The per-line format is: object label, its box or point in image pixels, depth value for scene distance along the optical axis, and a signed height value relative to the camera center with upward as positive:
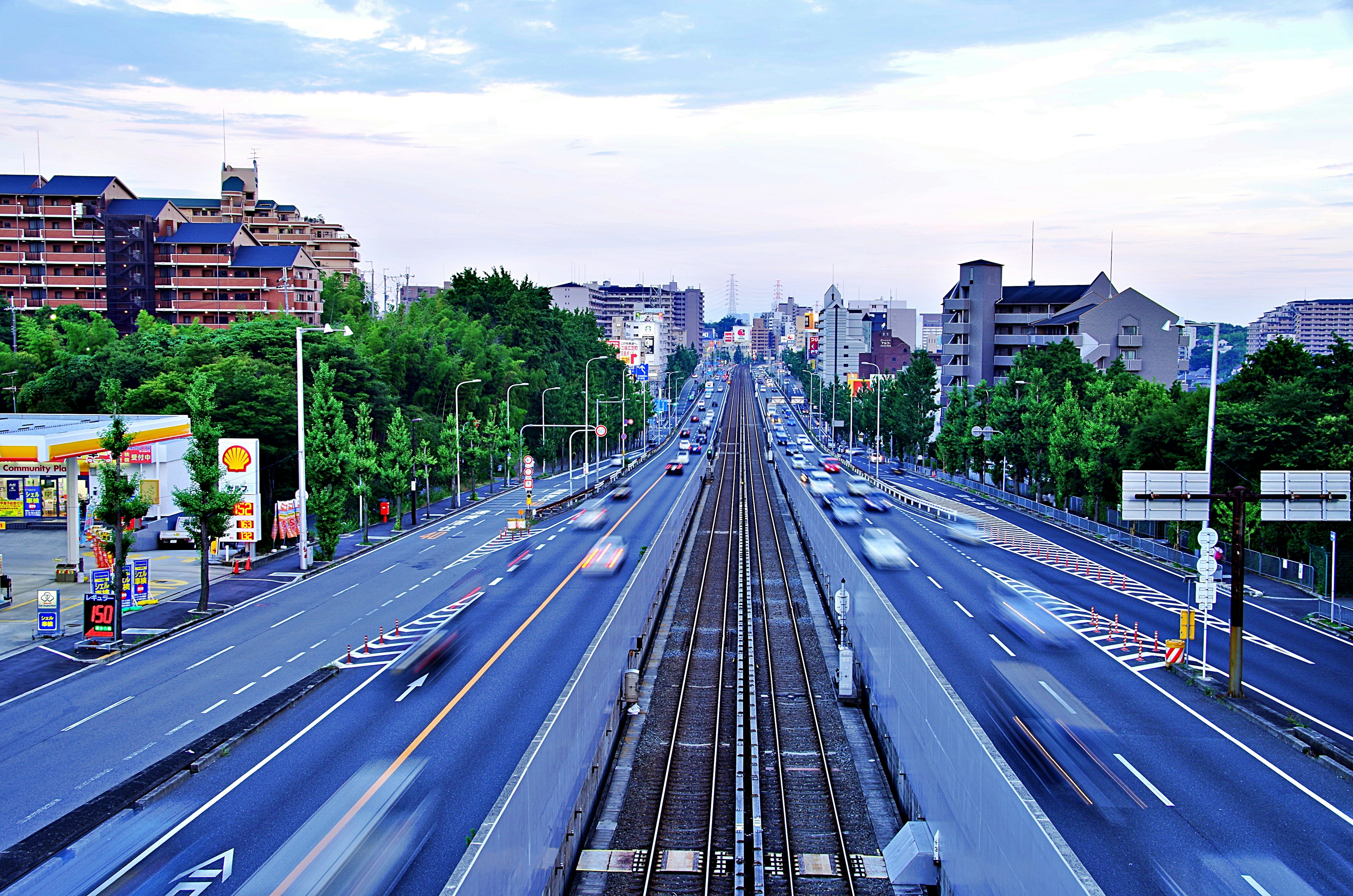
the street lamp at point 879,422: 105.75 -1.90
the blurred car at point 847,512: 63.00 -7.26
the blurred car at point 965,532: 56.50 -7.57
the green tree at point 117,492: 33.56 -3.40
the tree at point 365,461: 55.06 -3.58
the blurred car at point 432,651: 29.61 -8.26
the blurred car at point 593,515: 64.00 -7.86
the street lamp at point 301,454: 43.16 -2.48
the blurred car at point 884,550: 49.00 -7.69
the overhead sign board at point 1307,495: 27.89 -2.42
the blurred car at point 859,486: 78.75 -6.88
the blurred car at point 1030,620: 33.12 -7.93
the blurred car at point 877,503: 71.12 -7.38
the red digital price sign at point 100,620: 31.67 -7.42
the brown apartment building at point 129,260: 88.00 +12.86
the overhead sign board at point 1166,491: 28.44 -2.41
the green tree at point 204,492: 36.56 -3.66
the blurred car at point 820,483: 77.50 -6.65
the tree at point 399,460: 58.81 -3.80
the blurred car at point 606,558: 47.44 -8.02
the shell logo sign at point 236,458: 44.00 -2.78
